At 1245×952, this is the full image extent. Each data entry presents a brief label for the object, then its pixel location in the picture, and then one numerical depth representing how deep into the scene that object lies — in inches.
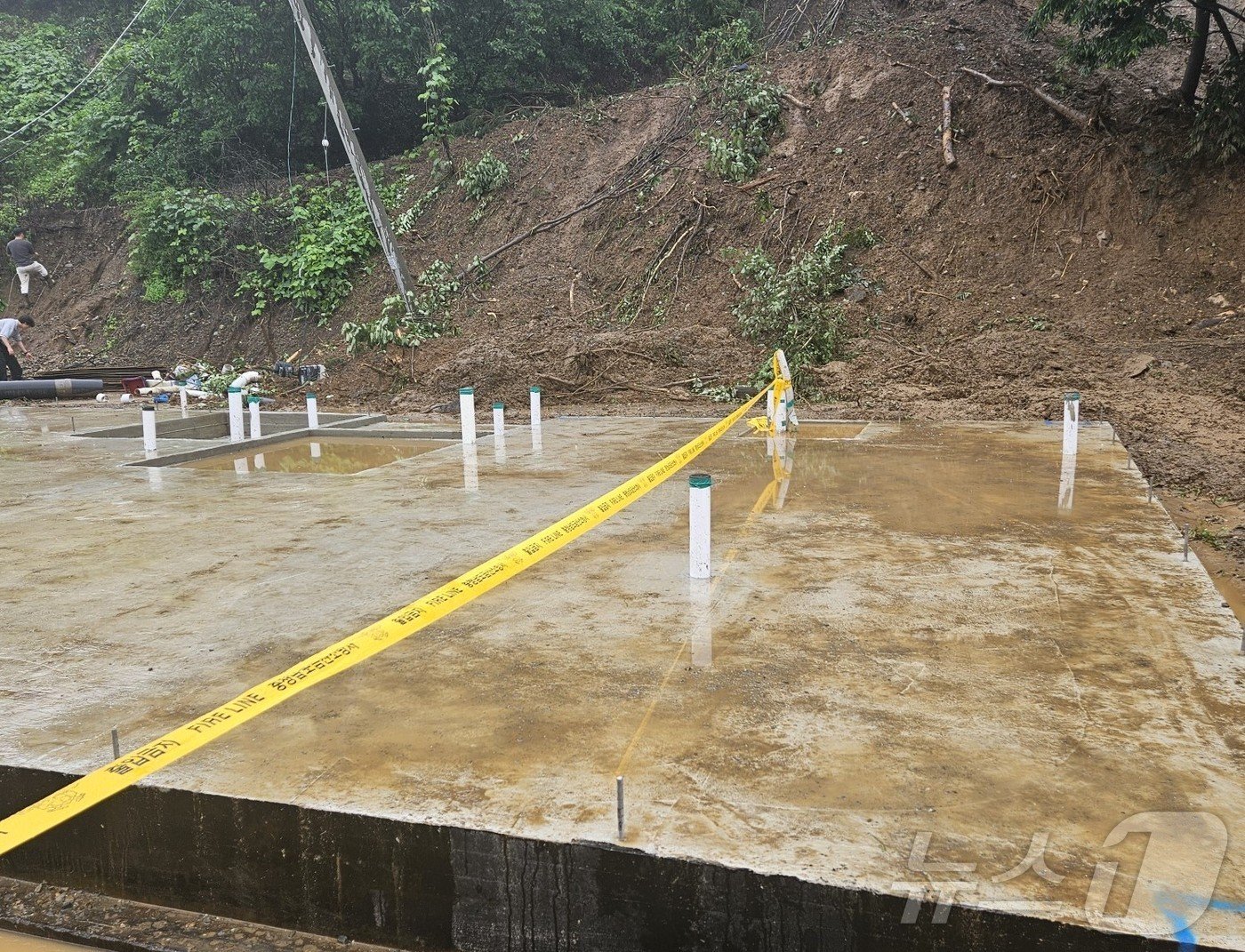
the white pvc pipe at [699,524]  238.8
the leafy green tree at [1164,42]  624.1
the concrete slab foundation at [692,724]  123.5
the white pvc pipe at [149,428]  461.4
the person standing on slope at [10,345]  816.3
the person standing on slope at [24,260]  1051.3
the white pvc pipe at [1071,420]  385.7
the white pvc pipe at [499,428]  504.1
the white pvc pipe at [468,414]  486.3
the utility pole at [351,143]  704.4
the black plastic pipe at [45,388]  773.3
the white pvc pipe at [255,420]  535.8
